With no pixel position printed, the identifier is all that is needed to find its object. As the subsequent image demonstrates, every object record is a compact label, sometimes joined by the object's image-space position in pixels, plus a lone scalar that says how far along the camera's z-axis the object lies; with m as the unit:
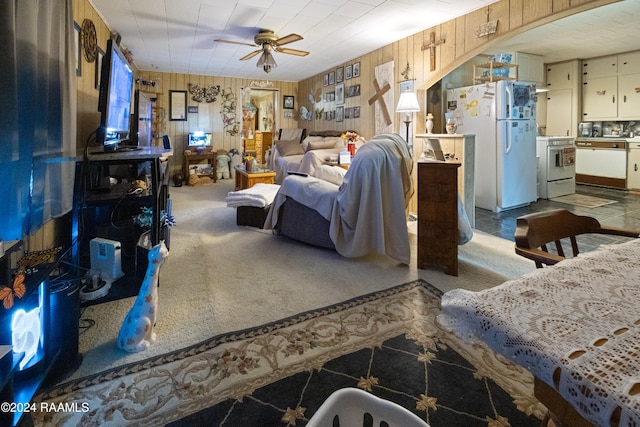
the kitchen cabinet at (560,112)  7.13
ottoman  3.90
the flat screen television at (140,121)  3.72
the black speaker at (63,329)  1.53
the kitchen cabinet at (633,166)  6.06
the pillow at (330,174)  3.68
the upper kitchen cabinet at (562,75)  7.00
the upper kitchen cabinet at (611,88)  6.34
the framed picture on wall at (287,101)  8.59
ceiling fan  4.46
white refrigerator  4.62
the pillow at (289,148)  6.60
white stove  5.48
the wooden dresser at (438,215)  2.57
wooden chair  1.08
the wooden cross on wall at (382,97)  5.32
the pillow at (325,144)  6.20
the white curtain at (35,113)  1.47
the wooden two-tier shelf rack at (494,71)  4.83
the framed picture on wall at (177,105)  7.61
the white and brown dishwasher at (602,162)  6.27
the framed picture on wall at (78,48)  3.06
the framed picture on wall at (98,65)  3.69
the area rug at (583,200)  5.04
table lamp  4.30
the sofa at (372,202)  2.76
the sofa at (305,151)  5.41
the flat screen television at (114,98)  2.25
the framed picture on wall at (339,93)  6.64
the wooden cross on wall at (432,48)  4.29
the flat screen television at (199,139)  7.73
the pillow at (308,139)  6.43
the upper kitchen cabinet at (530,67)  6.32
